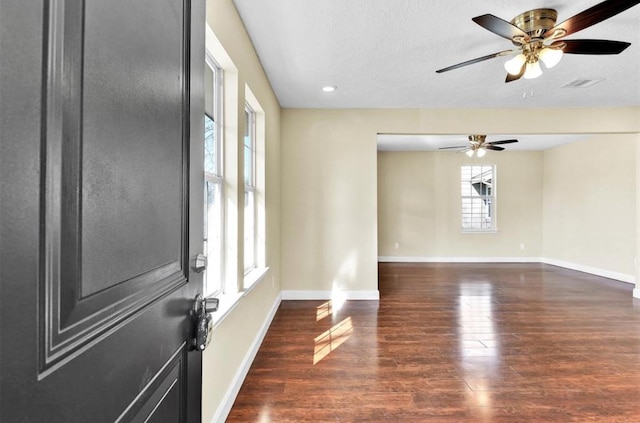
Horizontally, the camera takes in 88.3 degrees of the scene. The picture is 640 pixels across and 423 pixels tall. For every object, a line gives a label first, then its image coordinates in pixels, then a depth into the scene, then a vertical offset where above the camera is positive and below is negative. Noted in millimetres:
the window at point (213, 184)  2084 +207
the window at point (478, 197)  7719 +428
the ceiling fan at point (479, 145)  5320 +1181
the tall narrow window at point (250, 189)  3121 +256
